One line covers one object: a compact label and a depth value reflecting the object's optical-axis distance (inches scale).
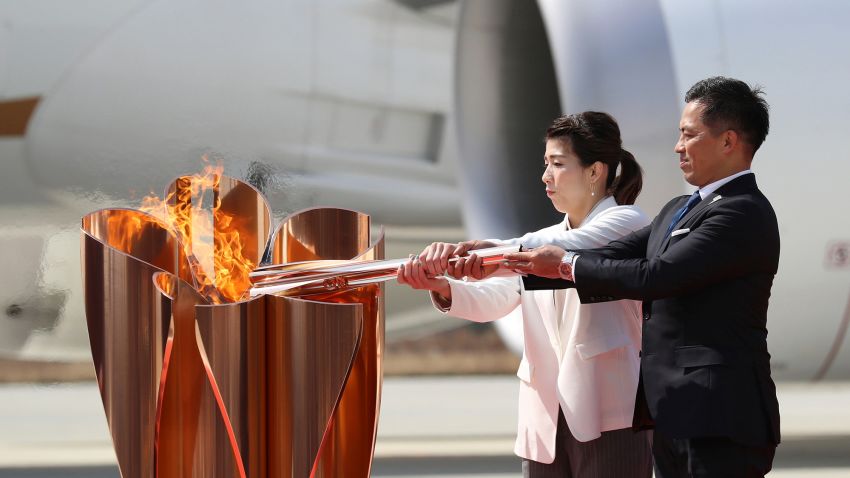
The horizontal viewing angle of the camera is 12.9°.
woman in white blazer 359.8
